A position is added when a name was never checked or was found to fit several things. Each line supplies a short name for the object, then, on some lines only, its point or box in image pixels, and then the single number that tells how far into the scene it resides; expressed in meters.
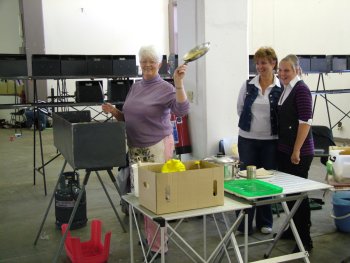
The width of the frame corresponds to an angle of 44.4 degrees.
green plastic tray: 2.14
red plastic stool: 2.91
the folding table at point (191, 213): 1.87
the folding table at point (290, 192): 2.18
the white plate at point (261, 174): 2.49
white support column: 3.73
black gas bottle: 3.66
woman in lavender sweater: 2.74
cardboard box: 1.88
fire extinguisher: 3.99
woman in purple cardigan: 2.82
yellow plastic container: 2.01
